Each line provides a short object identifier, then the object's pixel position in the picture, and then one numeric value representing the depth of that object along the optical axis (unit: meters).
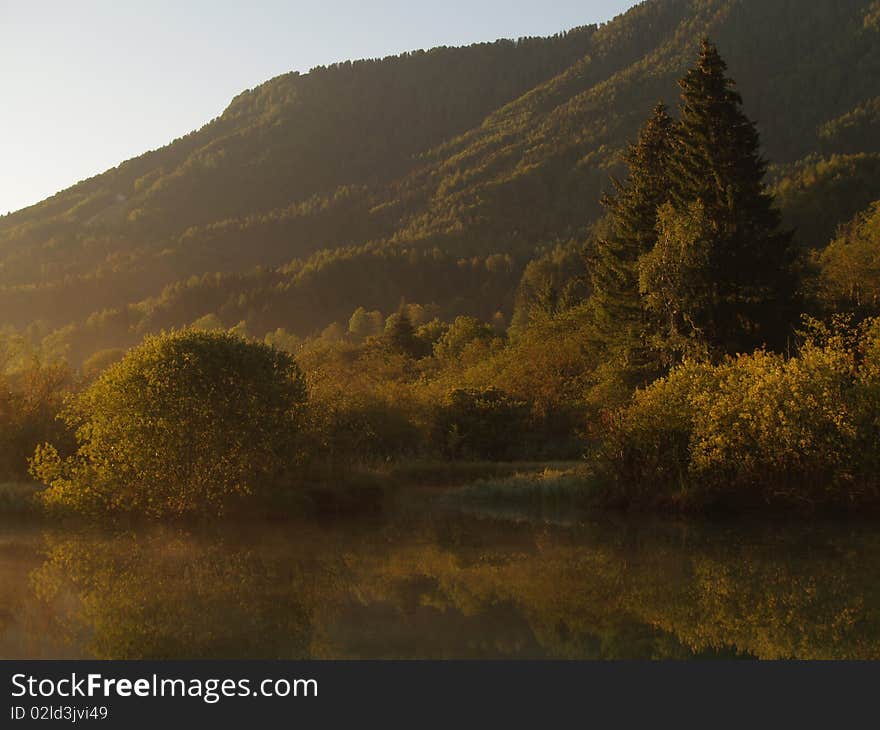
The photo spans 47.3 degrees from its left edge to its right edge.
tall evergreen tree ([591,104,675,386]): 46.00
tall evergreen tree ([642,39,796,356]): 39.47
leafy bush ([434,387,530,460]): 43.75
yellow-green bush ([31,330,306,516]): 27.78
